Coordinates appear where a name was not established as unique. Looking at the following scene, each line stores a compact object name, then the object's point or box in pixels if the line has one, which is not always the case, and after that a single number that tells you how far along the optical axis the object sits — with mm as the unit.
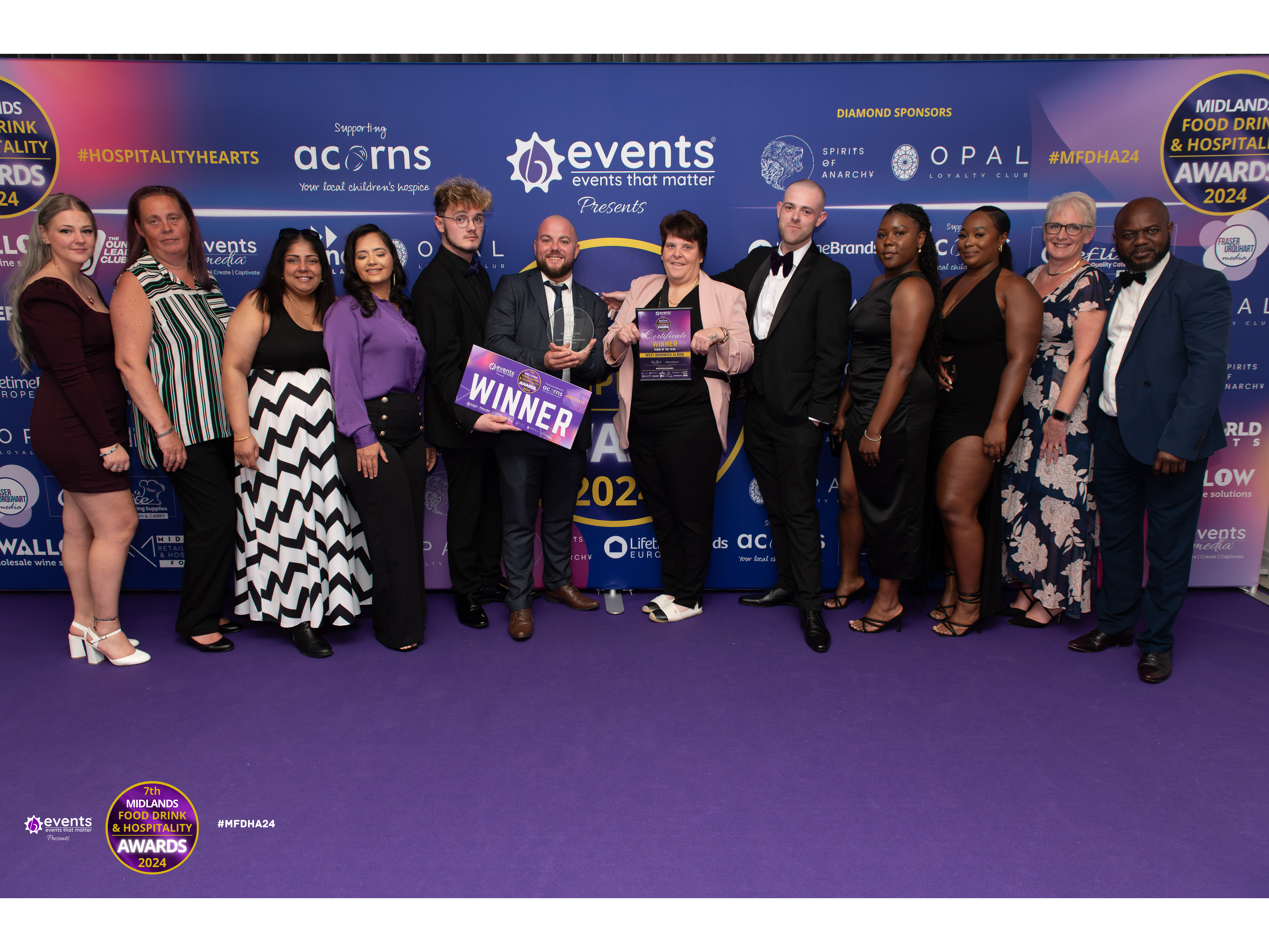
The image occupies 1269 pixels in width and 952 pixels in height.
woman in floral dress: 3592
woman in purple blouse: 3418
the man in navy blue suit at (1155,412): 3229
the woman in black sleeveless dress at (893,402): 3486
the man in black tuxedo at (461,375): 3654
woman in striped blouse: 3406
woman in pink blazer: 3750
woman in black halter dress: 3545
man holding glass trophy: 3721
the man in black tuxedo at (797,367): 3648
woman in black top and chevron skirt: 3426
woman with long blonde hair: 3264
